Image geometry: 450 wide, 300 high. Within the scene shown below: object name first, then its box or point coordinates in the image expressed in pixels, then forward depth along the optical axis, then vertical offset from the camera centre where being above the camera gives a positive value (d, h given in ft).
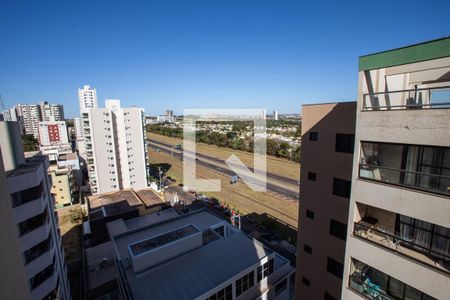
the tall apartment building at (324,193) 27.76 -10.45
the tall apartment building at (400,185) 15.10 -5.38
